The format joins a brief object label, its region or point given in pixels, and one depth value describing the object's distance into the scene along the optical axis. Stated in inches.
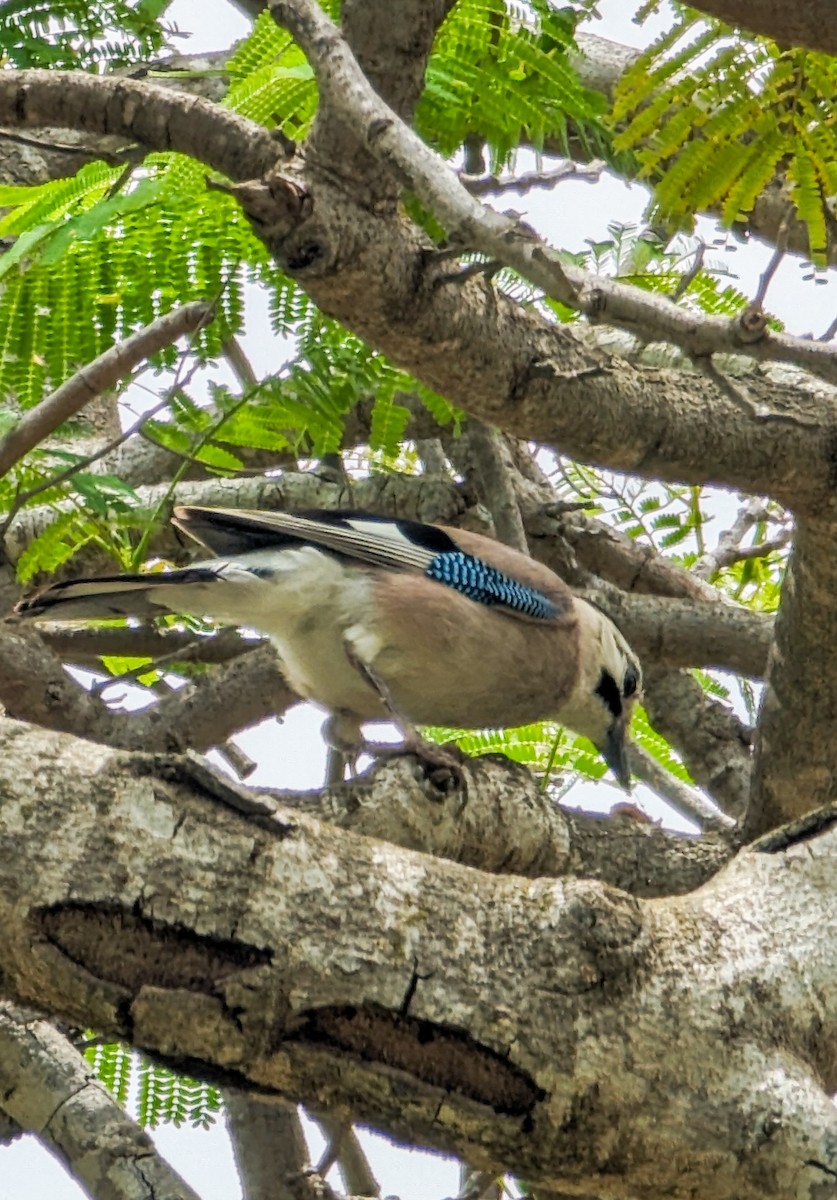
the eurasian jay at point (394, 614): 384.2
